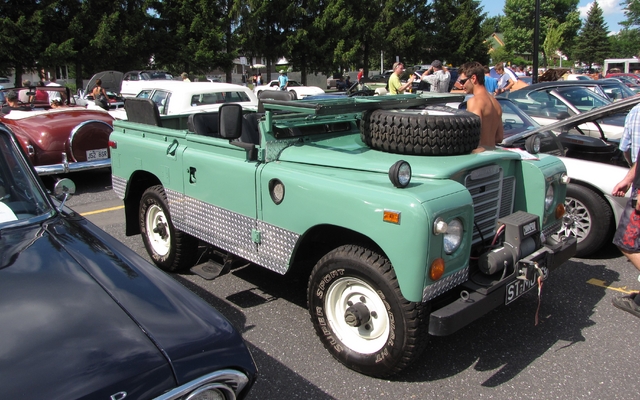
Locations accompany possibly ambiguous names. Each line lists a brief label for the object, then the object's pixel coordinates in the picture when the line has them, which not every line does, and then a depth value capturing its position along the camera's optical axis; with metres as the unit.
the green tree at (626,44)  77.25
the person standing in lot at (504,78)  12.81
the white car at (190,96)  10.63
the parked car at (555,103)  7.80
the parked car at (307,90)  24.27
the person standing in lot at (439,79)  13.17
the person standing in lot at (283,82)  27.56
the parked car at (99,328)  1.70
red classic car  8.46
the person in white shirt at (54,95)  10.76
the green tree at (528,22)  78.94
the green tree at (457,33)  50.75
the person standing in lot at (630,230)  3.97
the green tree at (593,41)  71.00
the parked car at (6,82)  35.33
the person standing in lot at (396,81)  11.27
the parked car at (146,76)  26.28
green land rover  2.94
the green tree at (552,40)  69.88
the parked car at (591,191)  5.03
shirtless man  4.72
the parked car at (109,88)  17.95
